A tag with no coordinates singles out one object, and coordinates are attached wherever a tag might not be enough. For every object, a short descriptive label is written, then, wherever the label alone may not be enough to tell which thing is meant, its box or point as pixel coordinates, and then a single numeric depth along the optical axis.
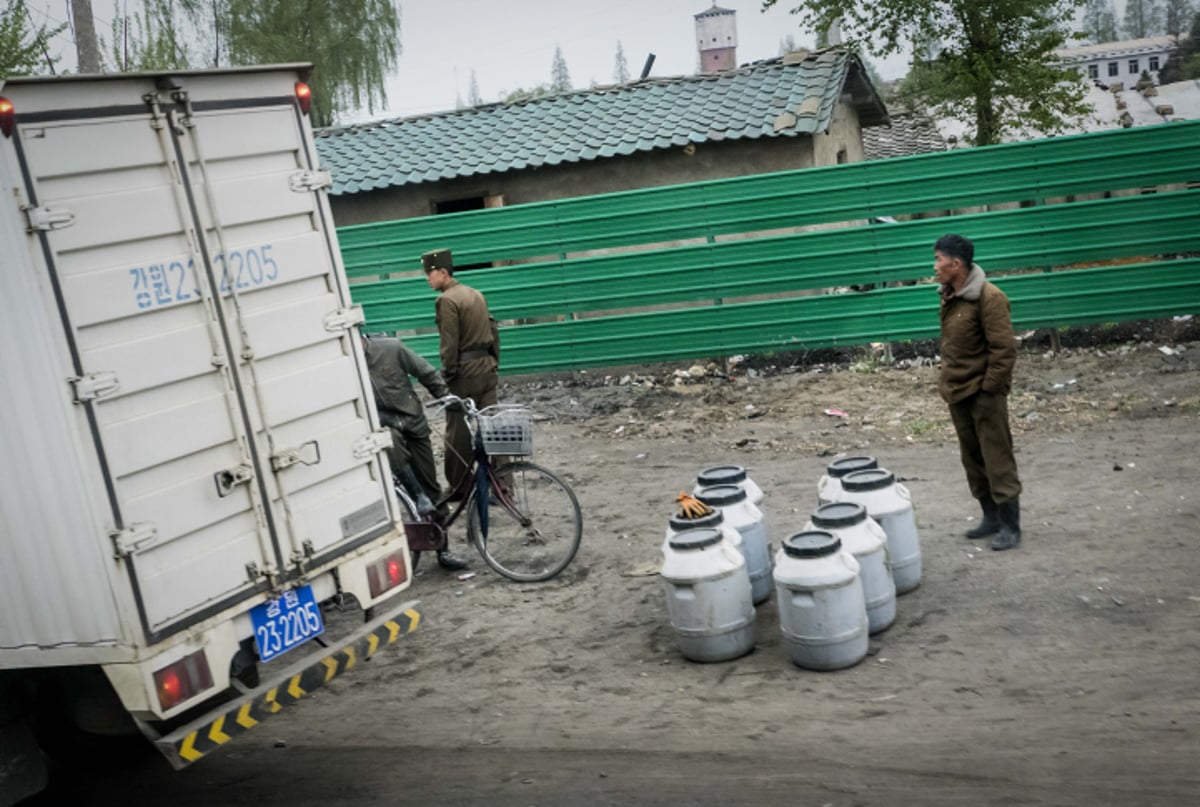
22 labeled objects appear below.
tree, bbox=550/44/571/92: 137.88
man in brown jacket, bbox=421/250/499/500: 8.40
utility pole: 16.78
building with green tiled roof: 14.94
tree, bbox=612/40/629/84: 146.25
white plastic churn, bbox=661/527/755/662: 5.63
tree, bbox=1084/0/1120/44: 121.69
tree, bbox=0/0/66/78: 20.97
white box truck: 4.11
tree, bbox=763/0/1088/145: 17.17
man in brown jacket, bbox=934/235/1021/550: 6.54
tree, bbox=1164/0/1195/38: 109.88
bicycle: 7.32
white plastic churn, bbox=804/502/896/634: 5.71
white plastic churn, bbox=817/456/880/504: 6.45
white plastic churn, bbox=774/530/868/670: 5.36
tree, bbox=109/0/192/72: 26.69
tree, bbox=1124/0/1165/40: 129.79
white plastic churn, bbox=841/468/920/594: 6.22
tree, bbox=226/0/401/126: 33.66
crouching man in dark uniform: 7.46
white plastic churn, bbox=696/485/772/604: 6.33
